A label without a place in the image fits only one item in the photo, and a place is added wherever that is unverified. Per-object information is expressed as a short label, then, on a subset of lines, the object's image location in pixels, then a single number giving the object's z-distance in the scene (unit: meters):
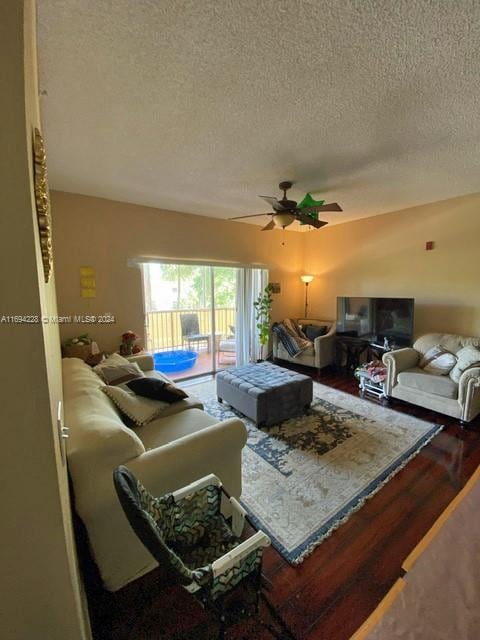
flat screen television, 3.63
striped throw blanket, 4.55
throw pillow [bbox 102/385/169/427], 1.97
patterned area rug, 1.71
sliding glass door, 4.57
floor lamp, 5.23
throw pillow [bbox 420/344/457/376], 3.05
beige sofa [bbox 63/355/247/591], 1.17
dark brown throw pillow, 2.18
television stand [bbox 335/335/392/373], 4.18
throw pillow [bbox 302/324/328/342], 4.72
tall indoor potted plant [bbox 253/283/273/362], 4.86
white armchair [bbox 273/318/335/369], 4.39
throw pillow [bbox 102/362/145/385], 2.37
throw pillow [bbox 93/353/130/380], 2.53
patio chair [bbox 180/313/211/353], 5.20
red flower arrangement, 3.49
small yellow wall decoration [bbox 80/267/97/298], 3.23
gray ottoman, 2.73
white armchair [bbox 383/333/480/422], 2.67
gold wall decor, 0.75
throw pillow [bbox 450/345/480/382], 2.82
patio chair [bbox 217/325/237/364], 5.13
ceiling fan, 2.56
